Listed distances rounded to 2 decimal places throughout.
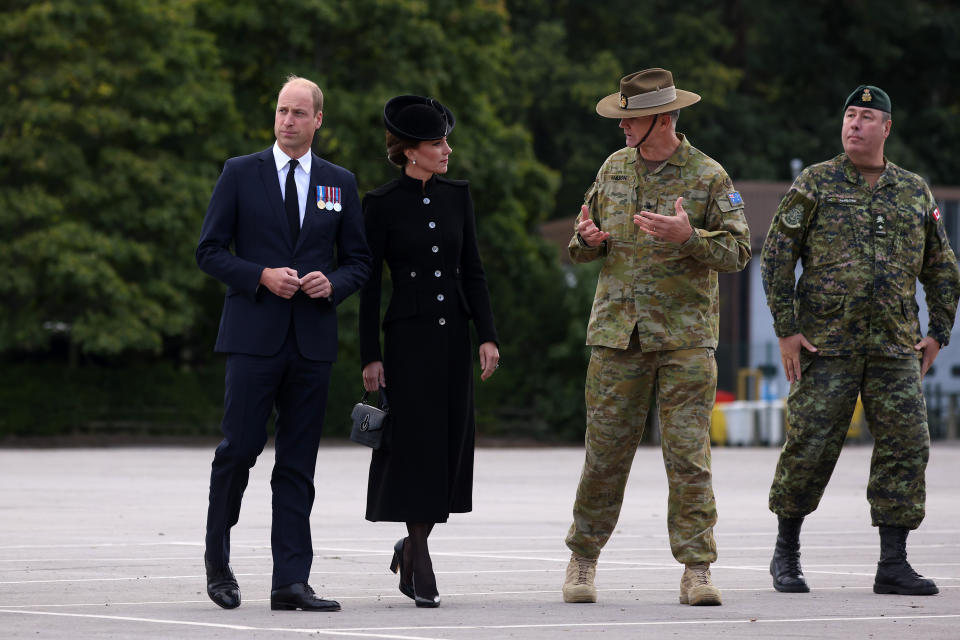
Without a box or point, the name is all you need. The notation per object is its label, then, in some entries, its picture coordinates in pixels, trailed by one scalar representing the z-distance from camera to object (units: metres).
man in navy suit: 15.37
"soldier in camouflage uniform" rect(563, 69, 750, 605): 15.99
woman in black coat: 16.08
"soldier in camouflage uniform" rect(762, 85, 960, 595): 17.17
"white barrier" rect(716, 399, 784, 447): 65.81
